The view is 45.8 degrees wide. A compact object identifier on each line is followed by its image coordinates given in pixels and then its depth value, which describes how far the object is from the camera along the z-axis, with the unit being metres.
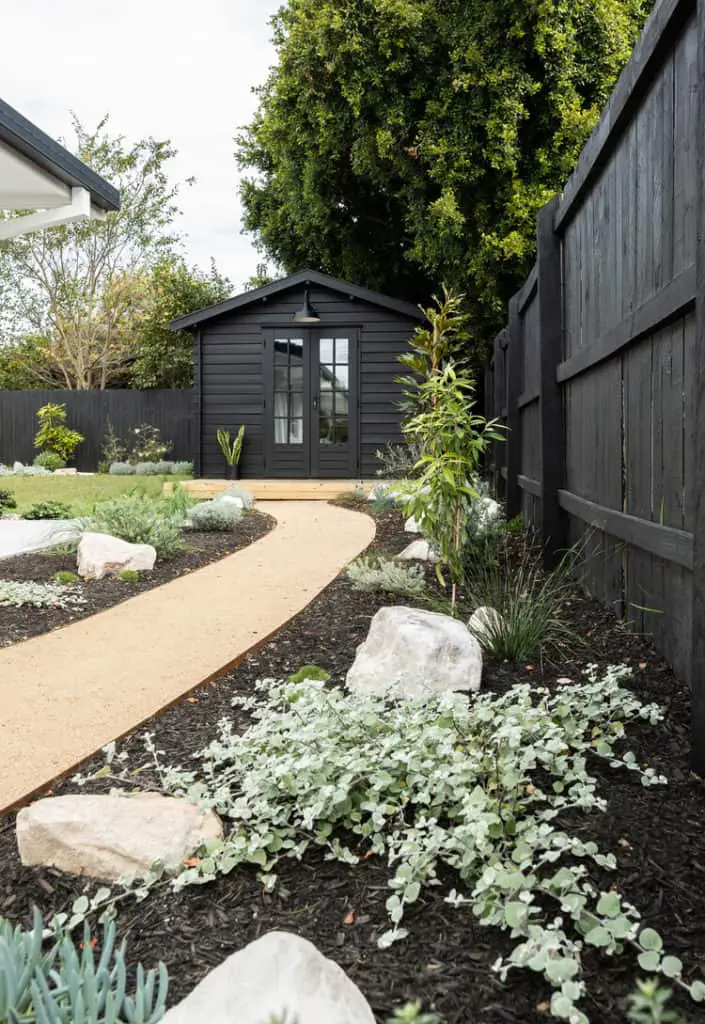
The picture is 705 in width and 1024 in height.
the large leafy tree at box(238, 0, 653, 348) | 11.80
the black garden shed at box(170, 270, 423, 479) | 12.90
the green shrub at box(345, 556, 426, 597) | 4.42
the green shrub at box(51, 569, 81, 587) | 5.15
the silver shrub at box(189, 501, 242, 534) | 7.37
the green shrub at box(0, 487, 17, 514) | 8.97
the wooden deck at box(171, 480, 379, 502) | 11.58
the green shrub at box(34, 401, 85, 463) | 16.88
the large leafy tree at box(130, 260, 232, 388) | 19.38
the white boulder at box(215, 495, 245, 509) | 8.36
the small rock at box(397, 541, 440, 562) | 5.66
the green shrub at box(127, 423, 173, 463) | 16.50
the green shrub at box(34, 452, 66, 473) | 16.20
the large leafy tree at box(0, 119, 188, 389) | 21.78
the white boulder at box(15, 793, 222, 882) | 1.83
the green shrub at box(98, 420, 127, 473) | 16.52
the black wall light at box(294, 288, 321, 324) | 12.46
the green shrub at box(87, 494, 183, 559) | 6.00
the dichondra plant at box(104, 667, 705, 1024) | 1.47
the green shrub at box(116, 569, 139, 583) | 5.23
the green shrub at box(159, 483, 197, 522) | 7.21
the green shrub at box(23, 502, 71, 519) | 7.91
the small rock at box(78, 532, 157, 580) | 5.38
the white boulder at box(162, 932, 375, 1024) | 1.17
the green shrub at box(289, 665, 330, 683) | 3.00
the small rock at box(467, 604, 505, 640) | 3.19
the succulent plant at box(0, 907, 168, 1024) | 1.24
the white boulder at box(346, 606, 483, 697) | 2.73
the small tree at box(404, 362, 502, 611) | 3.94
